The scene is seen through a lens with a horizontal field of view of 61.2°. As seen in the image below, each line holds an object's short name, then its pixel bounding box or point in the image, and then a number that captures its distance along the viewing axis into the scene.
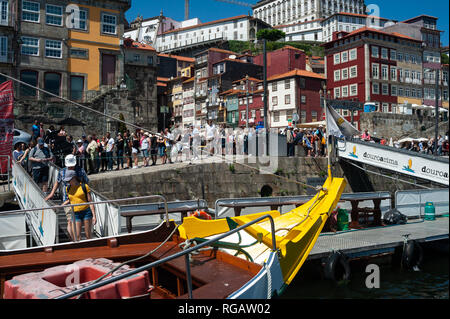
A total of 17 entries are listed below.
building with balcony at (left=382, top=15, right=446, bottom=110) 53.28
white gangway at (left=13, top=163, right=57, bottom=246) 7.09
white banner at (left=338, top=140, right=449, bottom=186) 12.04
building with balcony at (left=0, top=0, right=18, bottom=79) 25.92
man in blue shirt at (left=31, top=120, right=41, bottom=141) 14.62
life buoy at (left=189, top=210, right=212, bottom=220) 7.06
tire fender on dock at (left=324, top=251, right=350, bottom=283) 9.05
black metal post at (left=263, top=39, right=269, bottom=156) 16.46
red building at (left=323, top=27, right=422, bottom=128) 47.59
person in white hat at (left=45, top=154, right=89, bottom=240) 6.86
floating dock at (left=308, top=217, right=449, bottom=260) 9.59
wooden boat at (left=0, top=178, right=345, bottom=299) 4.24
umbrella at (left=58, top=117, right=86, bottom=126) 19.77
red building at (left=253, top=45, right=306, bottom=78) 53.69
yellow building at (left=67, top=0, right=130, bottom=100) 28.55
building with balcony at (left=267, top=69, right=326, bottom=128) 47.72
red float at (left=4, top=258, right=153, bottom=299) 3.64
